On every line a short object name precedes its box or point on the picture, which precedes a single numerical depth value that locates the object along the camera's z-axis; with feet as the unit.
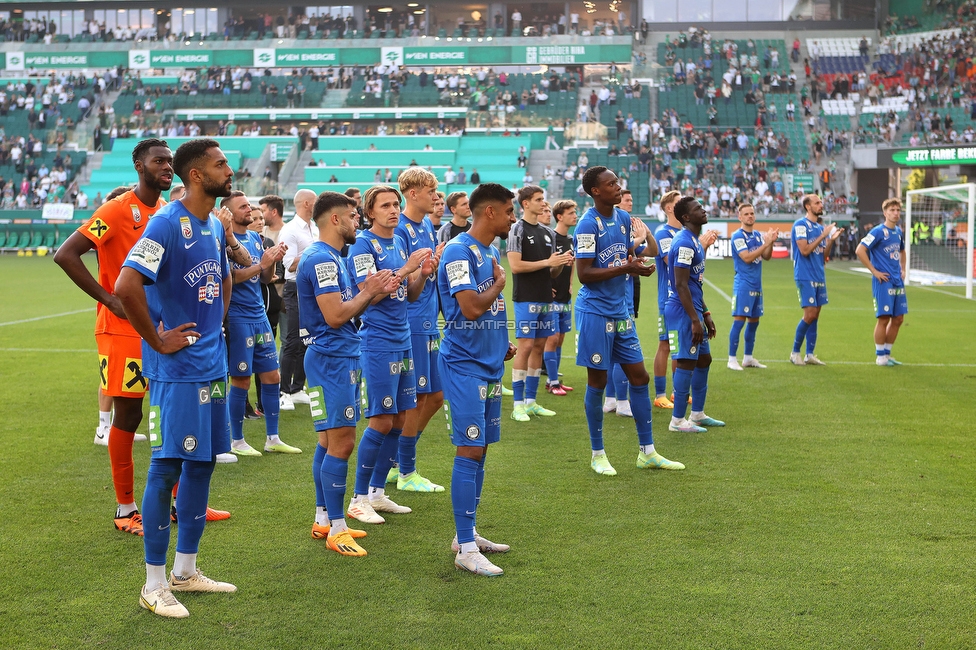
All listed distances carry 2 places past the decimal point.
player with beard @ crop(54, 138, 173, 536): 18.07
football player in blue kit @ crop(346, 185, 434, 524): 19.93
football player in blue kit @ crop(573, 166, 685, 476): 23.54
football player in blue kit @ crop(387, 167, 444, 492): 21.26
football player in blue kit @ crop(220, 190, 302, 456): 25.46
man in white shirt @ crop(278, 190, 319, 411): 28.94
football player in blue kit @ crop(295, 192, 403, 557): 18.37
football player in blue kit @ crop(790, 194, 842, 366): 41.93
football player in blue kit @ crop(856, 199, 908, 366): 42.34
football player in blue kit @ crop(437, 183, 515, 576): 17.16
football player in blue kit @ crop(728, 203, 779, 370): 39.68
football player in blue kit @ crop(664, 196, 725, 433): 26.89
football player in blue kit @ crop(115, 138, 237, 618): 14.53
